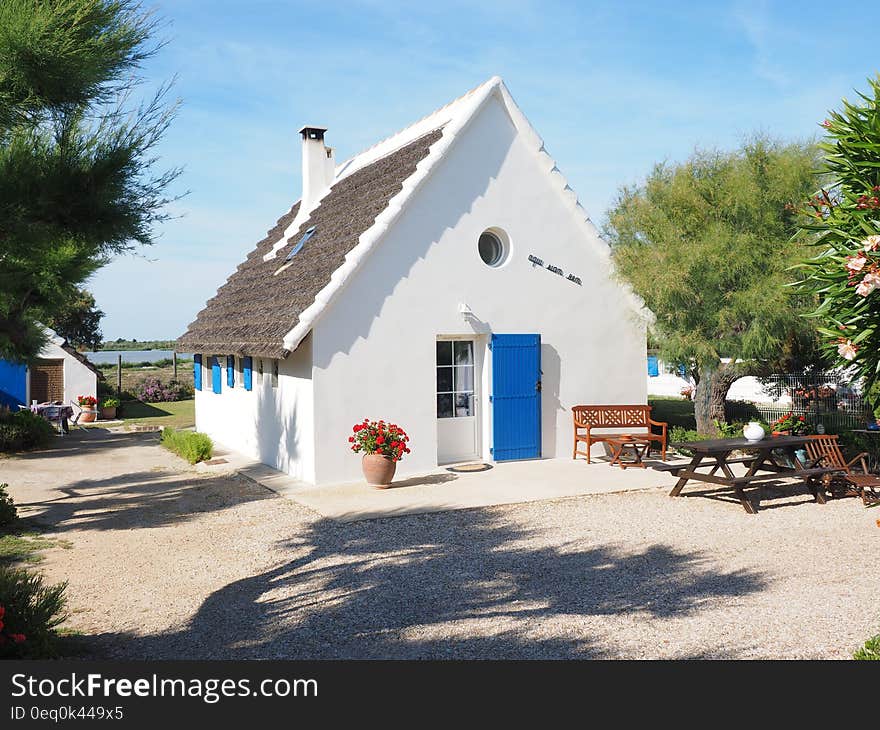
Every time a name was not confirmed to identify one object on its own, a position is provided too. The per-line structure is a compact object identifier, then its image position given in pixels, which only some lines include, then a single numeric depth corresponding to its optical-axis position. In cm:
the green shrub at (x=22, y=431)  1848
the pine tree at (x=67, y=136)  633
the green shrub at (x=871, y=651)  468
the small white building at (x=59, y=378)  2531
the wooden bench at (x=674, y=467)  1125
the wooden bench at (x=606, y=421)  1426
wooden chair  1129
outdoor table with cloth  2247
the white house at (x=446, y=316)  1247
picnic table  1055
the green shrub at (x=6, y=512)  981
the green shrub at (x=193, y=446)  1558
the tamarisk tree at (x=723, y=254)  1449
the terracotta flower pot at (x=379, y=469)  1176
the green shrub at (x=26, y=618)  483
